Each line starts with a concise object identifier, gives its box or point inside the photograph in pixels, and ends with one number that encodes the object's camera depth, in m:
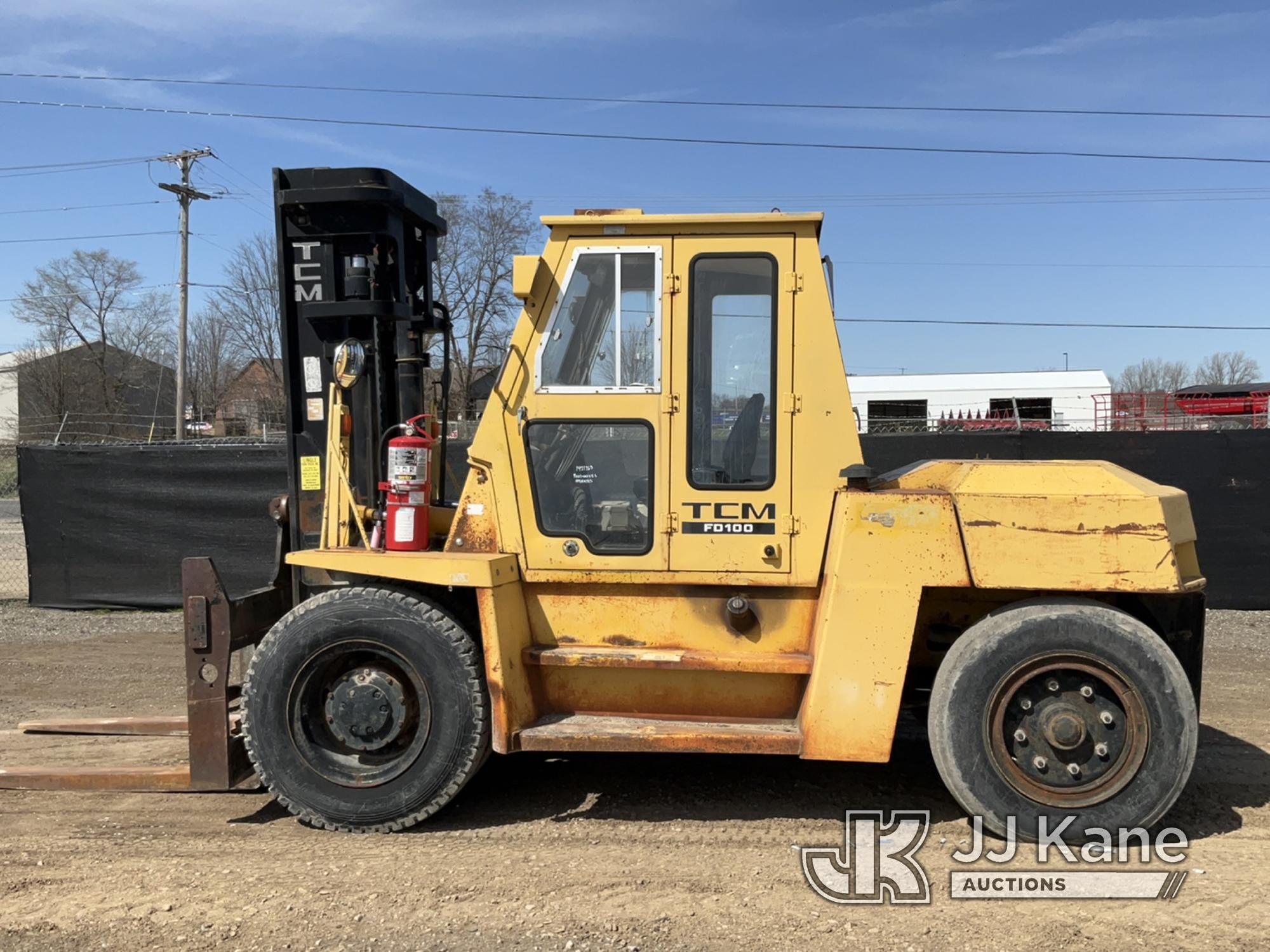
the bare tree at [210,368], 46.03
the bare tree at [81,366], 40.75
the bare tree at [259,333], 38.28
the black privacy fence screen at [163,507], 8.98
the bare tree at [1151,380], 66.90
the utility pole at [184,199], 27.08
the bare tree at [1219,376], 69.06
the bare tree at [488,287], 22.52
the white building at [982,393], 30.19
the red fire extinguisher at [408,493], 4.38
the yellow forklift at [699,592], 4.01
